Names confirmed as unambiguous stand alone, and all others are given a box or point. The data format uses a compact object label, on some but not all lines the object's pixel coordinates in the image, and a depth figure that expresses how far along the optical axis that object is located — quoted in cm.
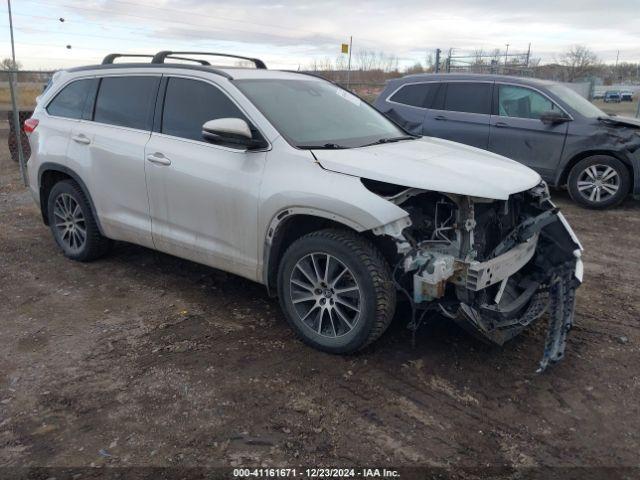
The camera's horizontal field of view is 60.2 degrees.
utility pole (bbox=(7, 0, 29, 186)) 886
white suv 338
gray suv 781
